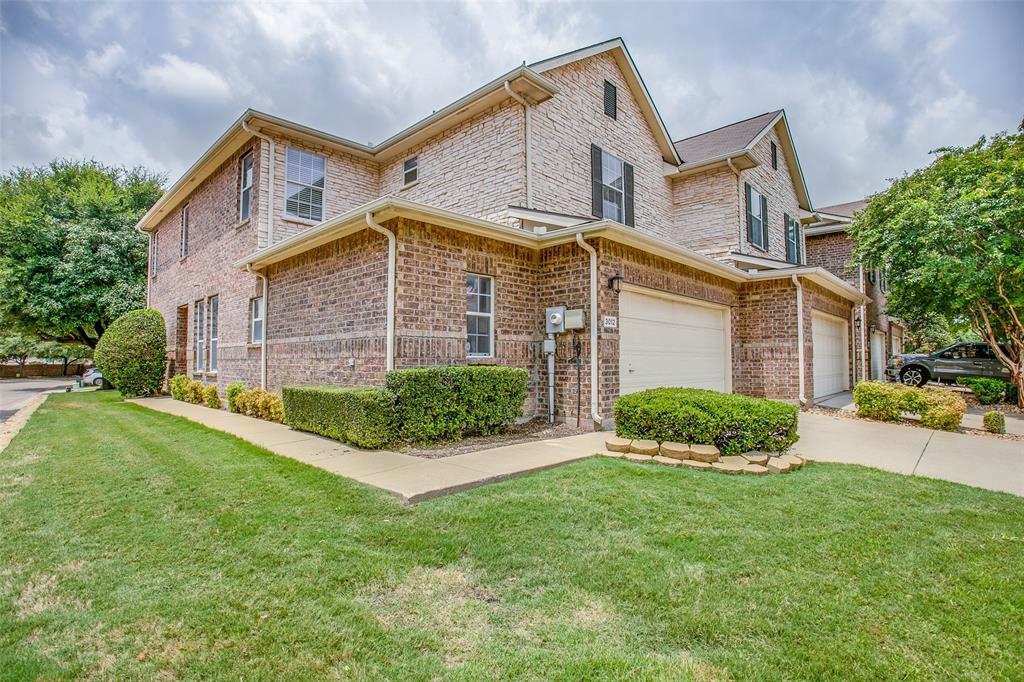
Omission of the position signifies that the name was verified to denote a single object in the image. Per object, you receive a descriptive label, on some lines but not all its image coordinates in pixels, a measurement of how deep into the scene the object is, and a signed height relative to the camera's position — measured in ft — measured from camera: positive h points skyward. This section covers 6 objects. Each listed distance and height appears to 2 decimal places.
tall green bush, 49.21 +0.69
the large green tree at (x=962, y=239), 34.45 +9.21
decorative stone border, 18.11 -3.81
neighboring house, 60.06 +10.76
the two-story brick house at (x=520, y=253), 26.00 +6.74
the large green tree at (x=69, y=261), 64.69 +13.33
